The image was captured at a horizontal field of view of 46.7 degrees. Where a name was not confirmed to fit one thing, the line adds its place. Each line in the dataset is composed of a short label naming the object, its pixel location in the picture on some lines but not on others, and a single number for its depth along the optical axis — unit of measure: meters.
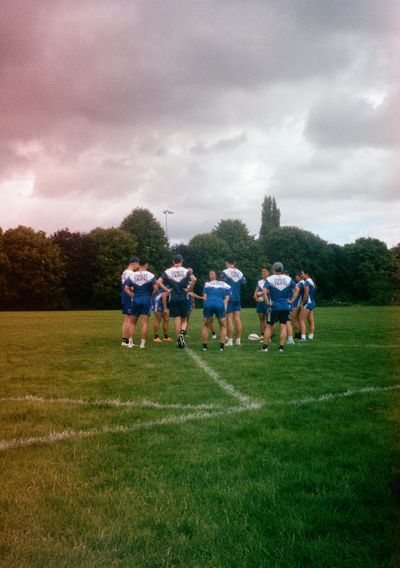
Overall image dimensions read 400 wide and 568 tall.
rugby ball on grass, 15.03
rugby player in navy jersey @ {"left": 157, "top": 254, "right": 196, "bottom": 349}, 12.52
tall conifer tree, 99.69
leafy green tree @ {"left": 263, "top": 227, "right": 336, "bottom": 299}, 69.75
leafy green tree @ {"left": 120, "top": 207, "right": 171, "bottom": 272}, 64.83
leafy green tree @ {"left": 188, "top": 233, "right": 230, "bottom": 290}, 65.75
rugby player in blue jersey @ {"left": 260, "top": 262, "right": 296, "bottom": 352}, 11.73
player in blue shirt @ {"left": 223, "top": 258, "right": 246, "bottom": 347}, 13.59
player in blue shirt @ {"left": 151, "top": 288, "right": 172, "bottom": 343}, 14.17
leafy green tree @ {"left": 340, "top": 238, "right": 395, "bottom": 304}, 69.62
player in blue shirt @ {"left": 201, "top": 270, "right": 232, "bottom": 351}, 11.99
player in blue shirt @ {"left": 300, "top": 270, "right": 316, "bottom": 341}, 14.46
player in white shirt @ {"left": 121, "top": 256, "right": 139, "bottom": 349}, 12.59
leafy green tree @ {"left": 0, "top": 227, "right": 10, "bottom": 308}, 53.69
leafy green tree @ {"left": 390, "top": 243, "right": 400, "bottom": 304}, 59.42
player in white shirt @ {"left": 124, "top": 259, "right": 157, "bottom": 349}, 12.29
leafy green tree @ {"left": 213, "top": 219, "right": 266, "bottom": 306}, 65.15
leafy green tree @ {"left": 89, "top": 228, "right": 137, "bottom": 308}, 60.03
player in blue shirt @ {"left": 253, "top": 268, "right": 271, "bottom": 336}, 14.10
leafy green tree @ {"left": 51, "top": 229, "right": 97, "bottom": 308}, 62.00
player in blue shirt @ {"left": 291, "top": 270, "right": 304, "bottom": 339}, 14.45
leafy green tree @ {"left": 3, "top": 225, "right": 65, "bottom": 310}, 56.06
